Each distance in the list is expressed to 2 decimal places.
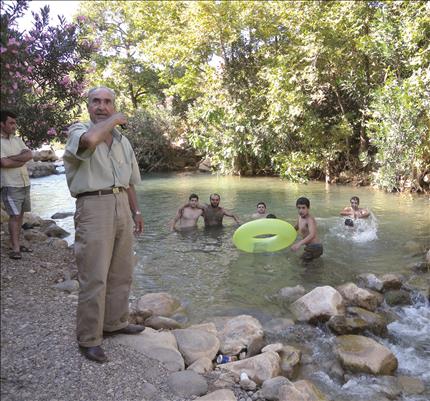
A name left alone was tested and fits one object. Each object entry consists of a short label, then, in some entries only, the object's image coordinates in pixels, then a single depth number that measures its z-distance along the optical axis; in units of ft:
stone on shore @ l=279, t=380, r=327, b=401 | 10.59
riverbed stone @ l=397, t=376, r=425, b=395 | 12.54
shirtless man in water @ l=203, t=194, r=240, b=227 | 31.81
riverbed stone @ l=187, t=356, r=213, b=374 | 11.79
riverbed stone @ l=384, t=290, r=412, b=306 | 18.62
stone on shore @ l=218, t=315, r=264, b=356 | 13.78
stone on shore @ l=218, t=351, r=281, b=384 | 11.78
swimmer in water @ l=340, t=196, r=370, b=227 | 31.68
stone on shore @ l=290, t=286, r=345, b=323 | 16.55
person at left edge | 16.34
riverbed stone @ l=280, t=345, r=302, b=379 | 13.08
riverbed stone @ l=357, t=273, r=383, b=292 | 19.74
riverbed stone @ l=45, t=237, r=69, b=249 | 22.93
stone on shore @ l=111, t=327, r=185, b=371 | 11.32
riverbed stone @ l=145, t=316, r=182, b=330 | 14.97
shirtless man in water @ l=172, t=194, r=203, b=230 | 31.81
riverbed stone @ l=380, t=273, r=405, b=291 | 19.71
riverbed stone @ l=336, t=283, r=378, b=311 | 17.88
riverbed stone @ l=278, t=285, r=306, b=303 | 18.93
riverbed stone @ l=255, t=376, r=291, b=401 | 10.72
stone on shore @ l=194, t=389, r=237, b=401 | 9.91
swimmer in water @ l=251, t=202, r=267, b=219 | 32.20
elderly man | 10.13
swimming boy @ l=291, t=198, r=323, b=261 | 23.97
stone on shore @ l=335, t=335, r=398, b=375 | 13.29
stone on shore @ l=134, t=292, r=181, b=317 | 16.85
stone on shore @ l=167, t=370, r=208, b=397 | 10.13
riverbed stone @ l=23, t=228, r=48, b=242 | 23.96
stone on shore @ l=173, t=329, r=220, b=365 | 12.54
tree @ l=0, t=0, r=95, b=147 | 17.34
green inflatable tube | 22.81
